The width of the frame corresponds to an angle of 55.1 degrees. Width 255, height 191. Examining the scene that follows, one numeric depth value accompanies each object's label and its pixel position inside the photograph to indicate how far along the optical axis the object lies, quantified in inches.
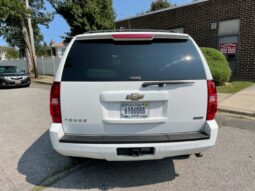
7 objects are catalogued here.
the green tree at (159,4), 1293.1
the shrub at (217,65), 378.6
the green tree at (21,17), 652.5
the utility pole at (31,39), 715.9
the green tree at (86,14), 618.2
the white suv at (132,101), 109.7
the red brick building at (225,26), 432.5
